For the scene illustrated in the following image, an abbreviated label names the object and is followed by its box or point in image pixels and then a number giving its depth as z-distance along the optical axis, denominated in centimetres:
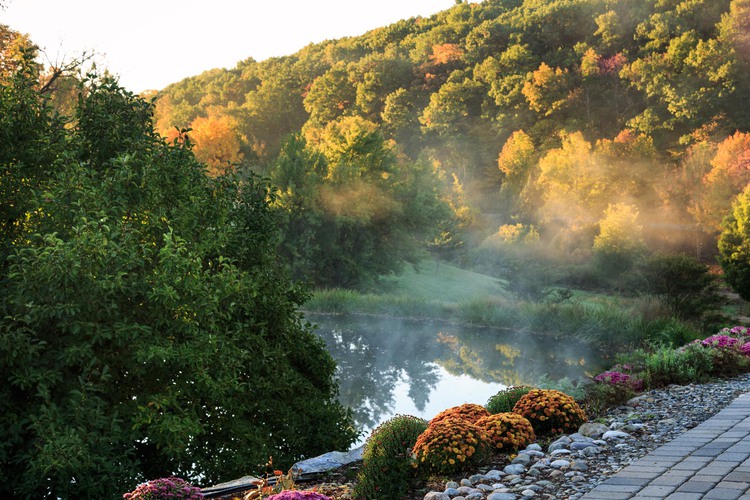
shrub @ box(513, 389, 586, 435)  608
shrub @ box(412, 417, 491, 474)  496
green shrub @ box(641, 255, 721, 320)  1828
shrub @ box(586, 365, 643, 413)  694
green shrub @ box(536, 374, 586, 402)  789
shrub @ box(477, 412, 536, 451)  553
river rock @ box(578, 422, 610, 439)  564
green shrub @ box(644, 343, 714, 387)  800
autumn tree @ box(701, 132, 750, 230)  3059
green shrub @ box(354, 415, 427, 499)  451
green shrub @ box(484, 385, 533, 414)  712
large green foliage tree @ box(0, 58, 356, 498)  489
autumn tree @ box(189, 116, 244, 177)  3947
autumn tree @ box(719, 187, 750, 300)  2116
